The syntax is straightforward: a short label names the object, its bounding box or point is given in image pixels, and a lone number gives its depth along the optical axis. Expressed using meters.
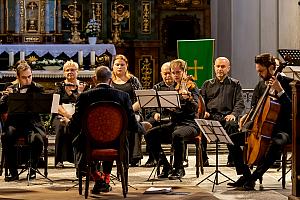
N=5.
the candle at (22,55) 17.50
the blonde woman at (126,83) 11.46
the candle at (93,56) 17.77
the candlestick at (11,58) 17.61
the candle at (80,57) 17.83
